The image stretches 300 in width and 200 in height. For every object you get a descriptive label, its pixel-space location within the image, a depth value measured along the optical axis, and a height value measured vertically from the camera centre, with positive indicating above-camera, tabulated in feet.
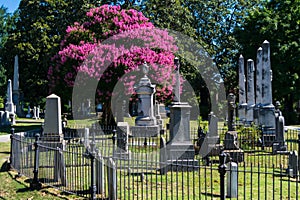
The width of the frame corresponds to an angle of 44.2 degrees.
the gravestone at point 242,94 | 88.99 +4.76
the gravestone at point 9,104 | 105.60 +2.63
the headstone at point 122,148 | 40.36 -3.81
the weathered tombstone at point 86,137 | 45.54 -2.99
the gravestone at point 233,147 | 39.63 -3.70
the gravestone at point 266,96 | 57.93 +2.81
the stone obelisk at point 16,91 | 108.13 +7.41
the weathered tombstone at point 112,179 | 24.56 -4.39
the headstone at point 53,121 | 36.83 -0.74
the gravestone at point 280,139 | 46.50 -3.25
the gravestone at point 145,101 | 70.69 +2.47
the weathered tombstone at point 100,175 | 26.25 -4.43
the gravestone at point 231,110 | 43.55 +0.42
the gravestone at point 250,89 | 79.68 +5.46
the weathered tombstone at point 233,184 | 26.91 -5.18
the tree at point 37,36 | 101.71 +22.01
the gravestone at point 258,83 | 70.18 +5.94
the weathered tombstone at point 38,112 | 135.13 +0.61
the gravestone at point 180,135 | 37.17 -2.19
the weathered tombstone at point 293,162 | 32.50 -4.40
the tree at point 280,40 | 104.37 +21.99
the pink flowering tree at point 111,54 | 70.79 +11.64
